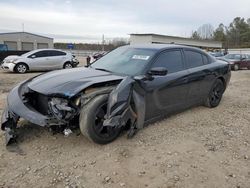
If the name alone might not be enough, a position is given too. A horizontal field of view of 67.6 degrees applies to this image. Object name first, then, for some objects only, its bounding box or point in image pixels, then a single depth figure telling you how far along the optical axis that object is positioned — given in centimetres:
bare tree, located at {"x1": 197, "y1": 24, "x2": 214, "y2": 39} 6324
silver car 971
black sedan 256
